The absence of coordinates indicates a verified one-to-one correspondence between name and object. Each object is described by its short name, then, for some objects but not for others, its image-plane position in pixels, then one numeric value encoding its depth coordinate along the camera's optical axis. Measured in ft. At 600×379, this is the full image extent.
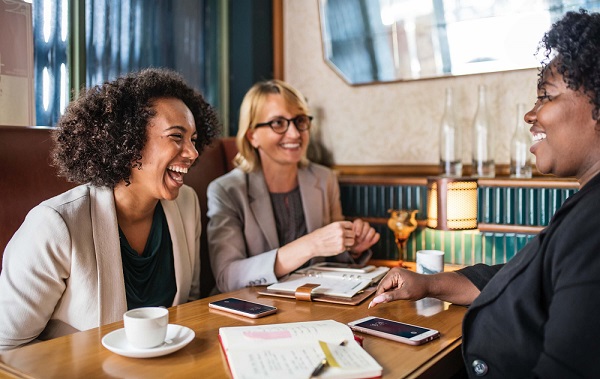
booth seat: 5.96
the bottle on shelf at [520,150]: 8.65
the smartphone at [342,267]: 6.61
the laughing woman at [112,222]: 5.13
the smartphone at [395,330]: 4.23
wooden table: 3.64
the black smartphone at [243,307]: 4.94
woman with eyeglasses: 7.41
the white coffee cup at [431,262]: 6.27
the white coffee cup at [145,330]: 3.85
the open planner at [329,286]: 5.52
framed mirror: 8.82
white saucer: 3.82
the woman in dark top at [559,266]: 3.28
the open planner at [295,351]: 3.46
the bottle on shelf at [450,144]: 9.19
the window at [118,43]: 7.73
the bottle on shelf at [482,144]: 9.05
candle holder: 8.13
